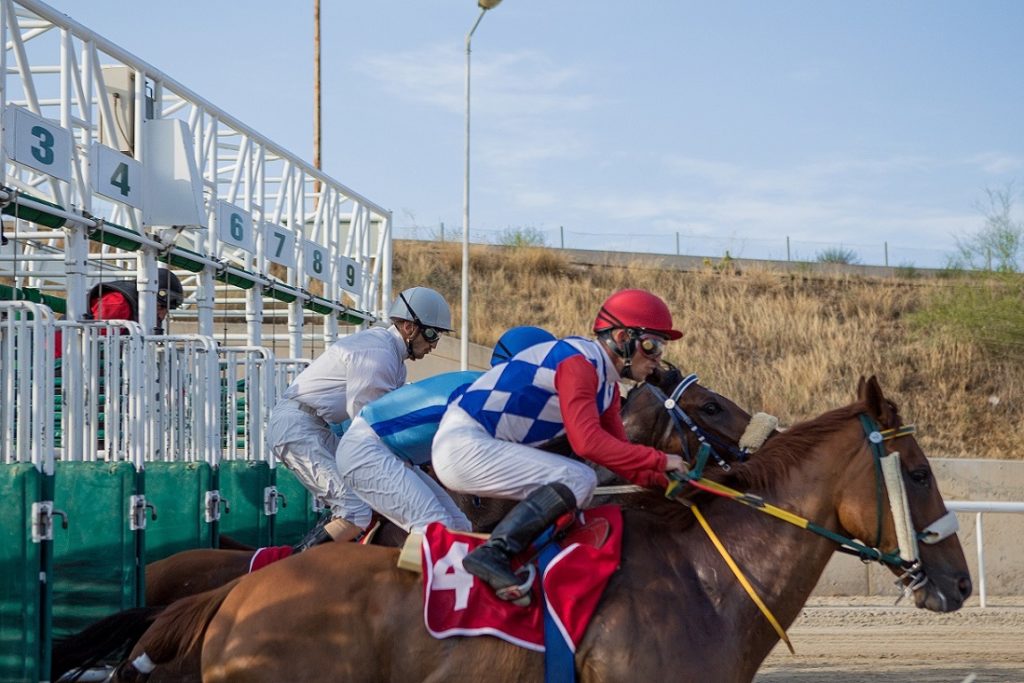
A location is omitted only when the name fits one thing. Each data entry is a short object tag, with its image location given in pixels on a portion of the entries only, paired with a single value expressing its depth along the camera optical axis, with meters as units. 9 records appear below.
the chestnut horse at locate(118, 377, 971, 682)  3.76
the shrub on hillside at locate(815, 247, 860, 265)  30.70
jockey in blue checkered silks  4.08
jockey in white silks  5.38
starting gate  4.86
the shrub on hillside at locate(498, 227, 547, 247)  30.09
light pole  17.39
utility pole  27.58
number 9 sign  15.42
